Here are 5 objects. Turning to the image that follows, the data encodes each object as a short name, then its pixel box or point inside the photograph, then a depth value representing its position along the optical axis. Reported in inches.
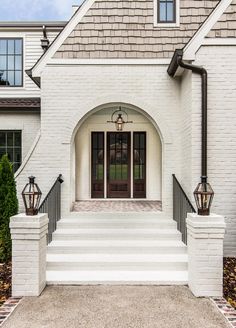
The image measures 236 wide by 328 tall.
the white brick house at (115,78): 281.4
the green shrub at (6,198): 243.7
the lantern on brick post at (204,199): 185.0
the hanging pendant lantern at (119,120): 321.4
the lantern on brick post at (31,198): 185.5
